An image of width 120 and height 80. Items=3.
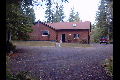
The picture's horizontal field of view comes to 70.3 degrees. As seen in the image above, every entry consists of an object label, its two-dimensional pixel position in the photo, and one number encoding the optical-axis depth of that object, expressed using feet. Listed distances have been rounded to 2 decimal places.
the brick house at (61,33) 61.53
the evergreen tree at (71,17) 126.56
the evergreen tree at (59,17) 105.71
